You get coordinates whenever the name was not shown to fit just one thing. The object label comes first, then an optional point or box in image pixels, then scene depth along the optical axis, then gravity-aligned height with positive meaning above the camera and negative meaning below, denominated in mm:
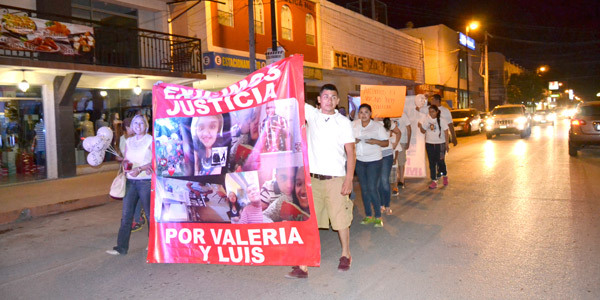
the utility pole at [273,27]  14373 +3138
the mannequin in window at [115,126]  14677 +280
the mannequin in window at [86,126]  14616 +304
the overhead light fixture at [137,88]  14844 +1434
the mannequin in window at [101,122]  14875 +426
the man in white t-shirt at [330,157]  4656 -294
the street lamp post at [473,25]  37844 +7743
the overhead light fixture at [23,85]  12172 +1355
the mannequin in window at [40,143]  13406 -146
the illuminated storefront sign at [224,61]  15945 +2405
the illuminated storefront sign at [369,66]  23219 +3307
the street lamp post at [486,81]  38688 +3321
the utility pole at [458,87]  38962 +2936
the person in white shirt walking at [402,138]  8562 -244
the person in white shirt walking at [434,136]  9312 -244
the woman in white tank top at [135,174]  5551 -455
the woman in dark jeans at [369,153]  6453 -366
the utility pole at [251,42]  14930 +2778
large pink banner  4363 -388
